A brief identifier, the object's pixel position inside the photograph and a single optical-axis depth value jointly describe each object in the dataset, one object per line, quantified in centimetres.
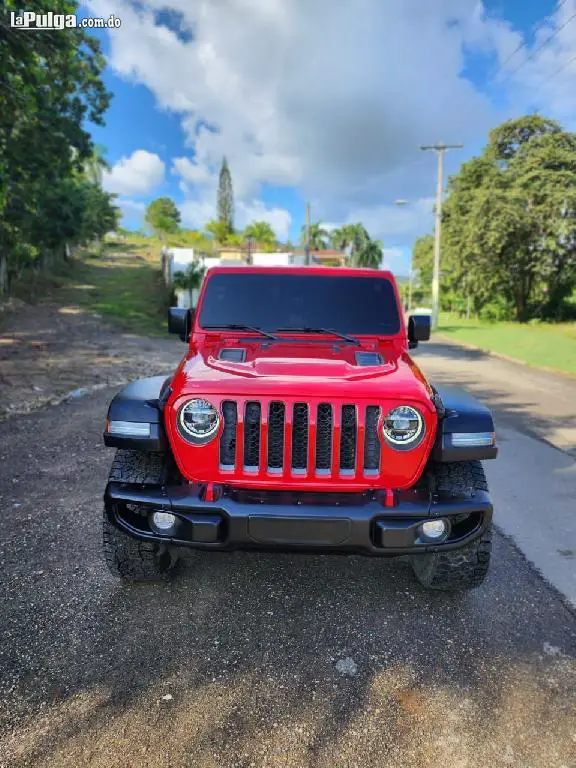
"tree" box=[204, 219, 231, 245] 7431
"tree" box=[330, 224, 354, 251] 9138
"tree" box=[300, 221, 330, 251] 8675
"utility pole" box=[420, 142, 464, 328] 2573
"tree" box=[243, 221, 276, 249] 7694
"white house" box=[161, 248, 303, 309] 2595
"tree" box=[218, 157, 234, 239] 9294
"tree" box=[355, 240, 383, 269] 8638
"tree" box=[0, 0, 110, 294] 741
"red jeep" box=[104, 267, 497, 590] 254
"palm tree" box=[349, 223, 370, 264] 8638
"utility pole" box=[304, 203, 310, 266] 3665
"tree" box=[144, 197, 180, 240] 7894
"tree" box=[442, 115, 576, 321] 2338
